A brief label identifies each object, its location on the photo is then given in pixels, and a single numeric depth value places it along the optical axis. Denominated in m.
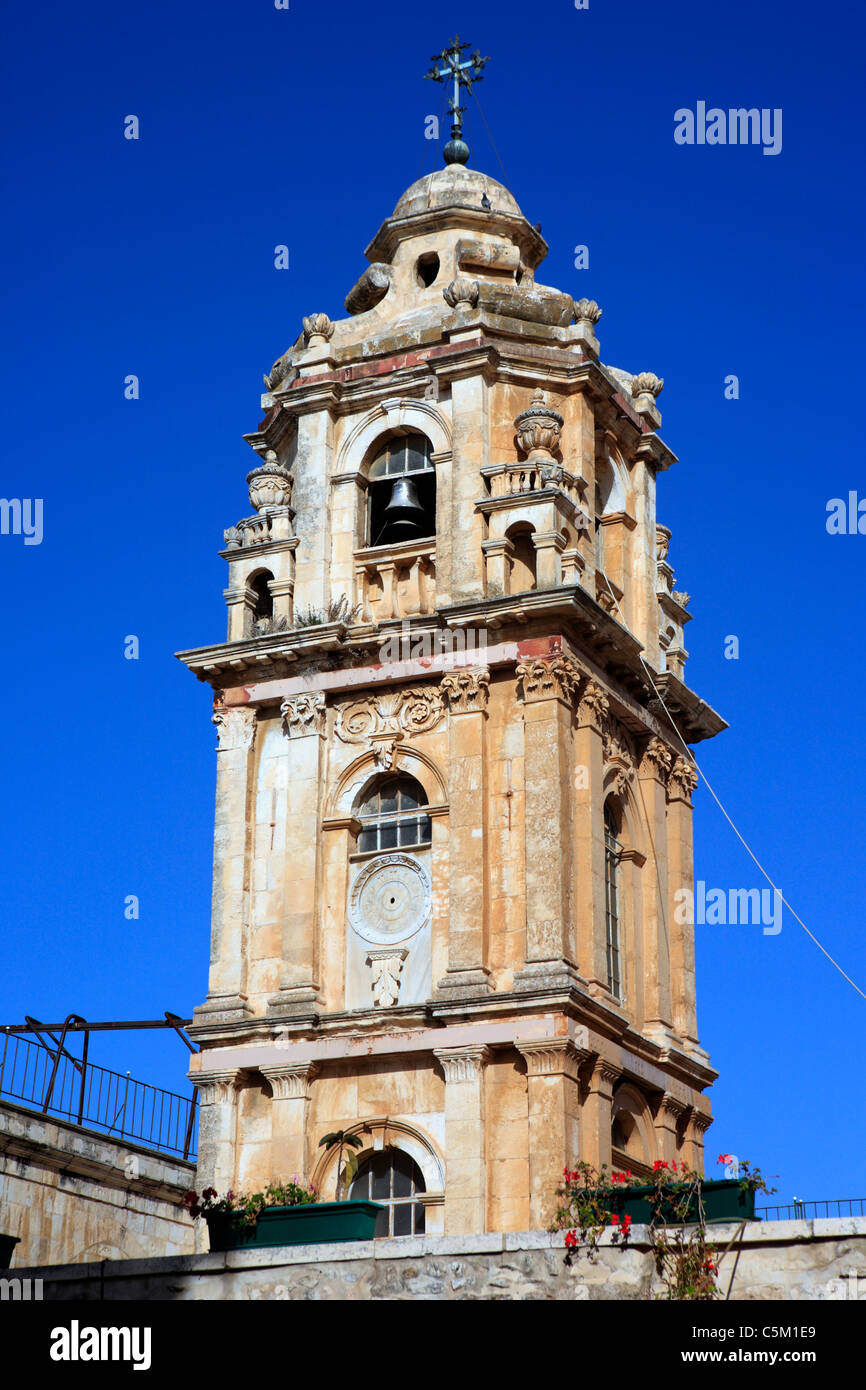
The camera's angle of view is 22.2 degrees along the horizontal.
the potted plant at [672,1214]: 22.45
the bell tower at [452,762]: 30.86
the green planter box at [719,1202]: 23.69
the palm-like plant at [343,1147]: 30.45
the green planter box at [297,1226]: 25.19
